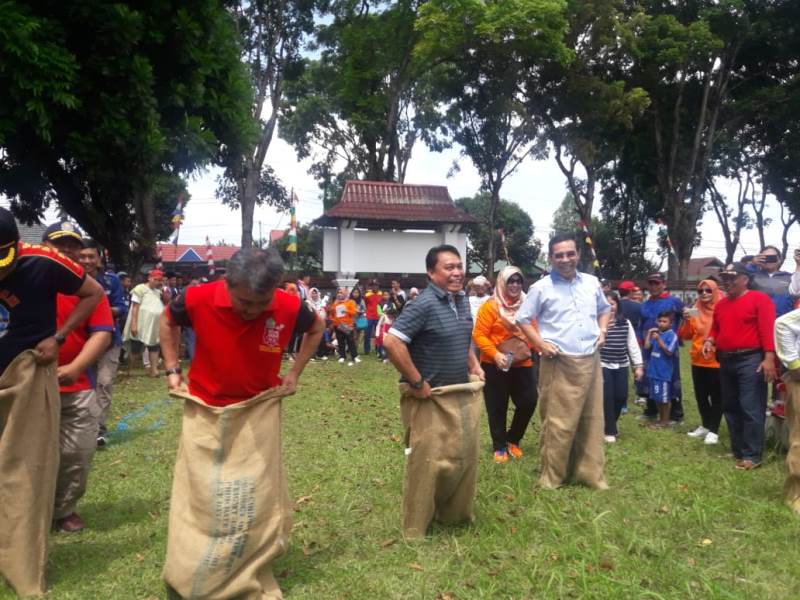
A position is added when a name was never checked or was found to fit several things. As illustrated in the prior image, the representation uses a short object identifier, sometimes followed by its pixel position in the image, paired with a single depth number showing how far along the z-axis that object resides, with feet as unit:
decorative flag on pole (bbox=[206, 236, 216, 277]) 71.20
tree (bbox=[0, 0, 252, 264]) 35.06
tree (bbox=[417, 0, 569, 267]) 79.61
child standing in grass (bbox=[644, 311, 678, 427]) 29.25
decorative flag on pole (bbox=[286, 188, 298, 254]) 66.38
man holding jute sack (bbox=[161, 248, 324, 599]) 11.72
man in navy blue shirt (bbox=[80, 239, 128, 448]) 22.63
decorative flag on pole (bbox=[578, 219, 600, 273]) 74.53
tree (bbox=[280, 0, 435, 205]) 91.09
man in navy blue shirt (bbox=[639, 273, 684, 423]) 29.68
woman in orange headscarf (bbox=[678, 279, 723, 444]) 25.91
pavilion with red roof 75.36
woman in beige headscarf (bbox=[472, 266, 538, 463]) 22.33
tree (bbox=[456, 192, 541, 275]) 162.30
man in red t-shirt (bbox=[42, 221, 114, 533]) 15.66
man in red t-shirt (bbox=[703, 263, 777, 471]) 21.50
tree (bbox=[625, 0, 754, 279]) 82.12
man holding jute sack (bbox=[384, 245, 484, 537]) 14.64
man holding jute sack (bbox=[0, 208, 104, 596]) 12.21
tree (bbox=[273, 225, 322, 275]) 138.43
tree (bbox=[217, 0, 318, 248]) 74.13
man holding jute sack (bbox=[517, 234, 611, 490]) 18.66
